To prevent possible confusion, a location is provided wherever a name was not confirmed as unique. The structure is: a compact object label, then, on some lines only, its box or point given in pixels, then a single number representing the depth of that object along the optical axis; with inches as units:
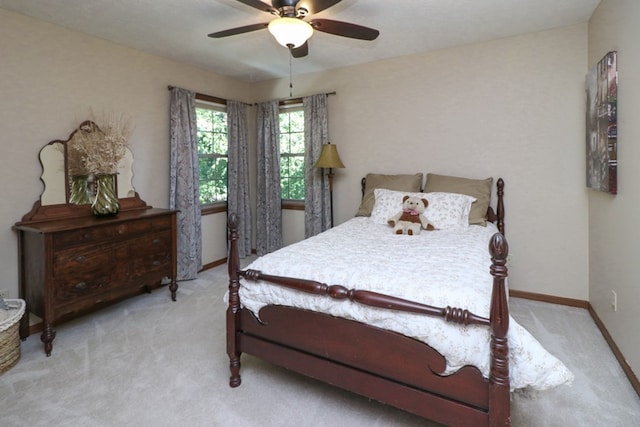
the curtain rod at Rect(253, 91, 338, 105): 180.1
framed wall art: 90.3
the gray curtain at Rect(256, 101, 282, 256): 187.8
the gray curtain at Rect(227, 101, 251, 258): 181.6
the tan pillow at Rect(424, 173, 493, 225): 125.4
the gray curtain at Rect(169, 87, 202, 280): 153.3
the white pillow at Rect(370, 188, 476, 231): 119.9
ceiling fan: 82.0
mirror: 113.8
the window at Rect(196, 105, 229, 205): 172.7
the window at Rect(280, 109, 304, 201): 187.9
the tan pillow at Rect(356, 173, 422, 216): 143.2
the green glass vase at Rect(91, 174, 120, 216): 120.6
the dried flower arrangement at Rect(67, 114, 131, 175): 120.0
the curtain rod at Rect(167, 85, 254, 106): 165.9
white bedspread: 55.2
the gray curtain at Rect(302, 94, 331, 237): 171.6
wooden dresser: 99.0
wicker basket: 87.8
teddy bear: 114.7
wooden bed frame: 53.4
